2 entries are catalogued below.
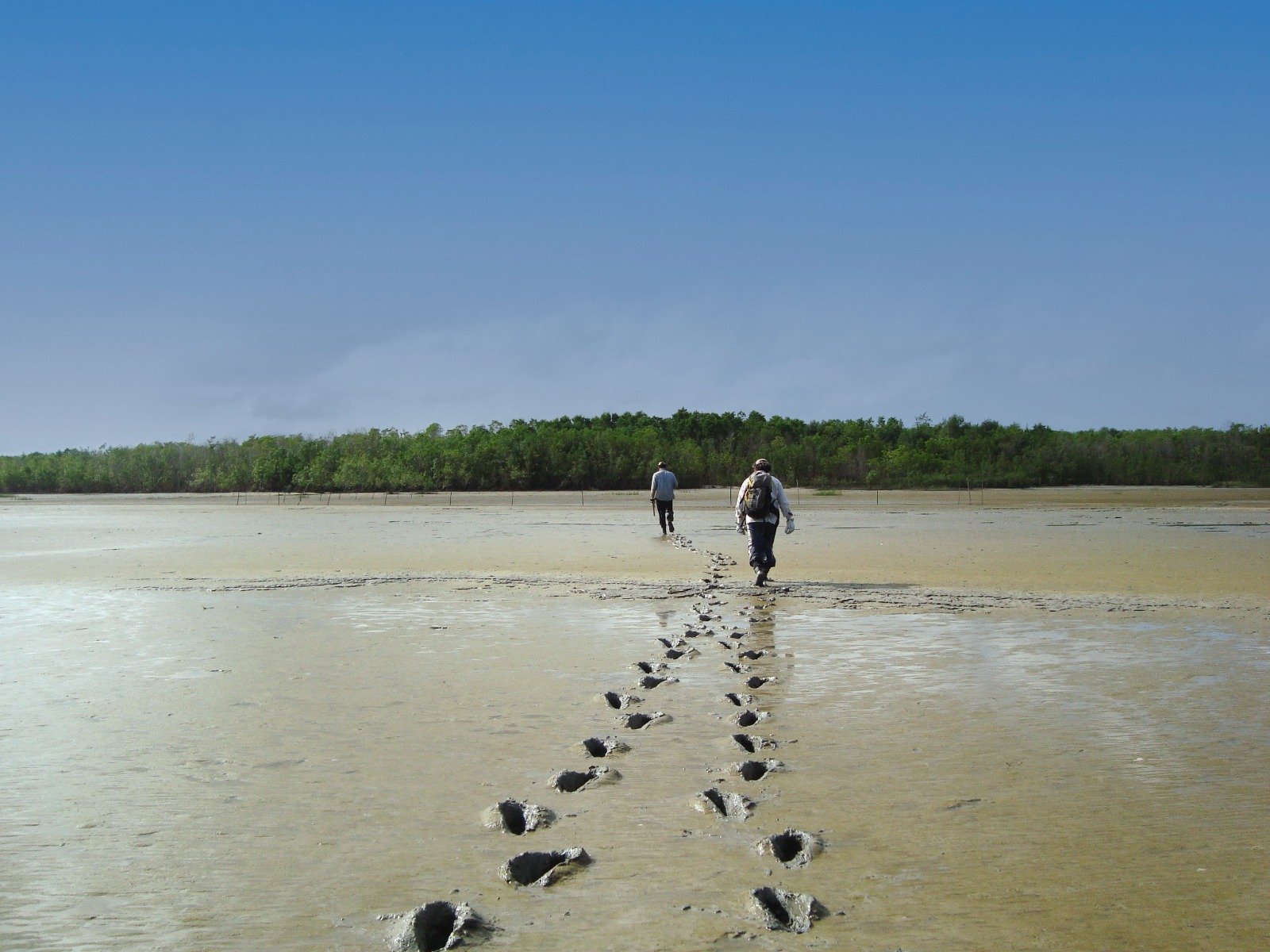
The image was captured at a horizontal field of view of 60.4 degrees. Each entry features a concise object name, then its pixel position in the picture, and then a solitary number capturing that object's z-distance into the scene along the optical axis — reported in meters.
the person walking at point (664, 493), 24.30
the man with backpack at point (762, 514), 14.50
